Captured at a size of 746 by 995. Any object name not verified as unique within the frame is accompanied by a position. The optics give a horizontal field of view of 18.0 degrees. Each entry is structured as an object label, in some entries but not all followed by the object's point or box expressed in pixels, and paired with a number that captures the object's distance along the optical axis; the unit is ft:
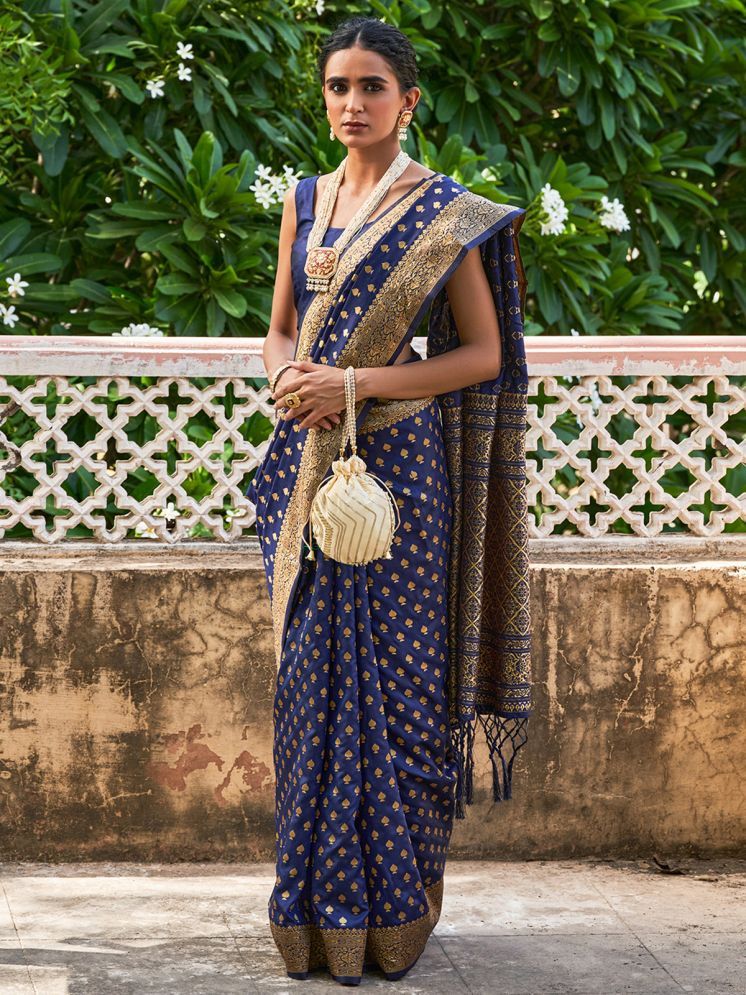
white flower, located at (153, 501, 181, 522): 20.93
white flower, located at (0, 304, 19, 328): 24.07
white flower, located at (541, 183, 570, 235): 26.06
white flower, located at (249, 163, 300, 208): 24.55
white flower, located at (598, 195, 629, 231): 27.45
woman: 16.17
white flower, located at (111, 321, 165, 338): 24.03
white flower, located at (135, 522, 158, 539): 21.17
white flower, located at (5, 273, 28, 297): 24.21
